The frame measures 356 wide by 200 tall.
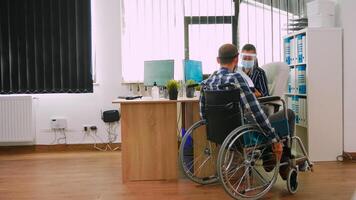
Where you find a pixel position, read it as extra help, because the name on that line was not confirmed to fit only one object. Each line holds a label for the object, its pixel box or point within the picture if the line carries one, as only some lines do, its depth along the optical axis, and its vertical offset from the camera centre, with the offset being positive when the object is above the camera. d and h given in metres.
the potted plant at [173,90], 3.32 -0.02
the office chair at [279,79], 3.39 +0.07
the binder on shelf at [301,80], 4.01 +0.07
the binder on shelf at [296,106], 4.20 -0.22
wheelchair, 2.60 -0.44
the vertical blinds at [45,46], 4.80 +0.56
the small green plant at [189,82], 3.60 +0.05
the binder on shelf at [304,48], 3.93 +0.41
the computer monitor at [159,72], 4.00 +0.18
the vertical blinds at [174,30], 4.88 +0.76
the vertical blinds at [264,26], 4.85 +0.80
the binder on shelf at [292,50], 4.24 +0.41
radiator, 4.74 -0.37
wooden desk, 3.29 -0.45
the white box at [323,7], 3.91 +0.83
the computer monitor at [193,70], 3.83 +0.18
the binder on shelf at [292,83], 4.25 +0.04
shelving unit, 3.90 -0.05
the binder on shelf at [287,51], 4.38 +0.42
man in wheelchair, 2.60 -0.08
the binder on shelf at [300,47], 4.03 +0.42
